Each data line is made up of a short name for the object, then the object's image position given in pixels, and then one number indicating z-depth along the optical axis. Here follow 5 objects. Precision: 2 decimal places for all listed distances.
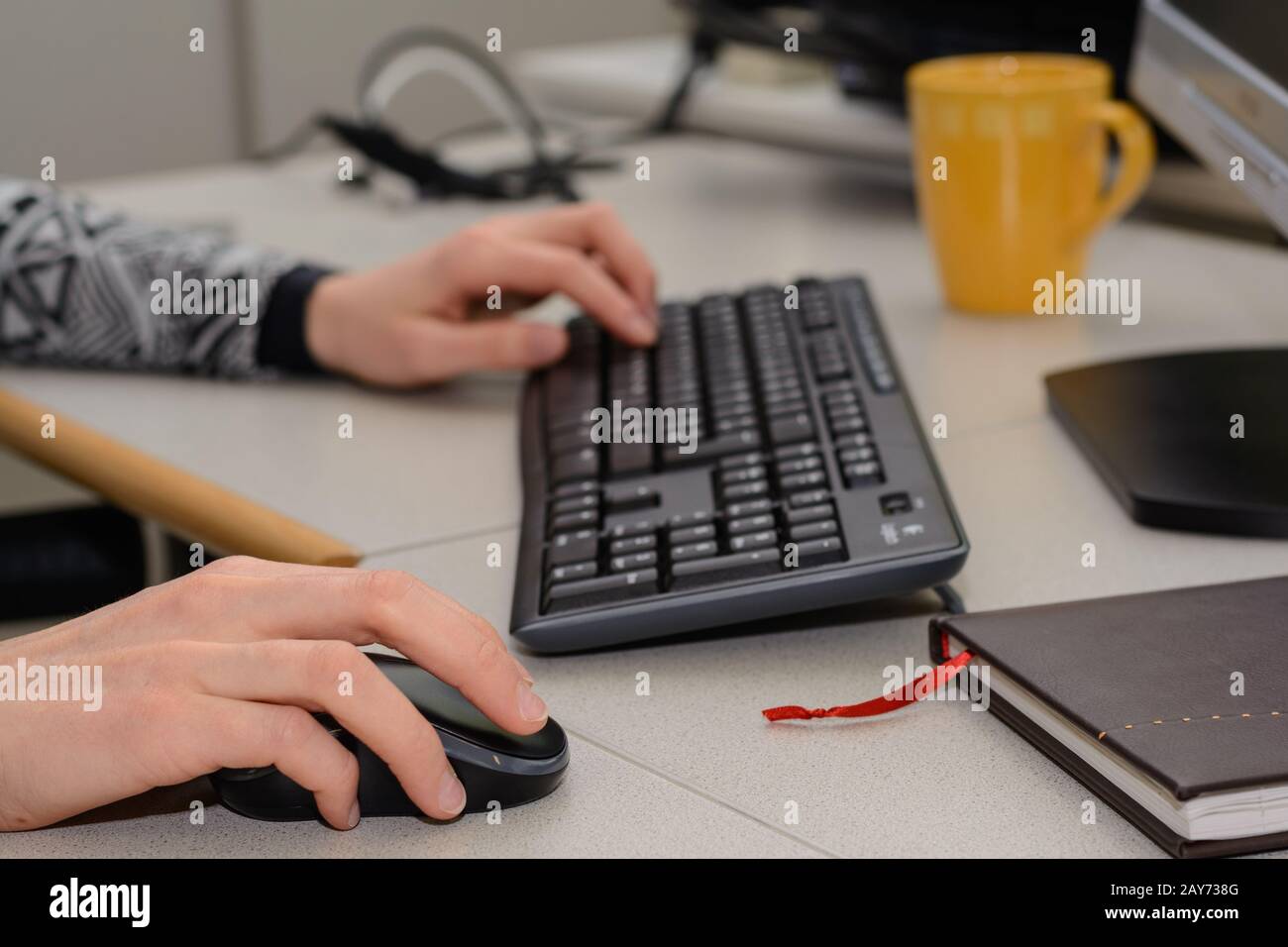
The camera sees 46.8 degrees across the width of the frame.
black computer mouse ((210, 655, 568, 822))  0.45
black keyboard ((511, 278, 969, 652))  0.54
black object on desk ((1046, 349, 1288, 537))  0.61
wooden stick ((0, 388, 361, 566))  0.65
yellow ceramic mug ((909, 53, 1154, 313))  0.89
